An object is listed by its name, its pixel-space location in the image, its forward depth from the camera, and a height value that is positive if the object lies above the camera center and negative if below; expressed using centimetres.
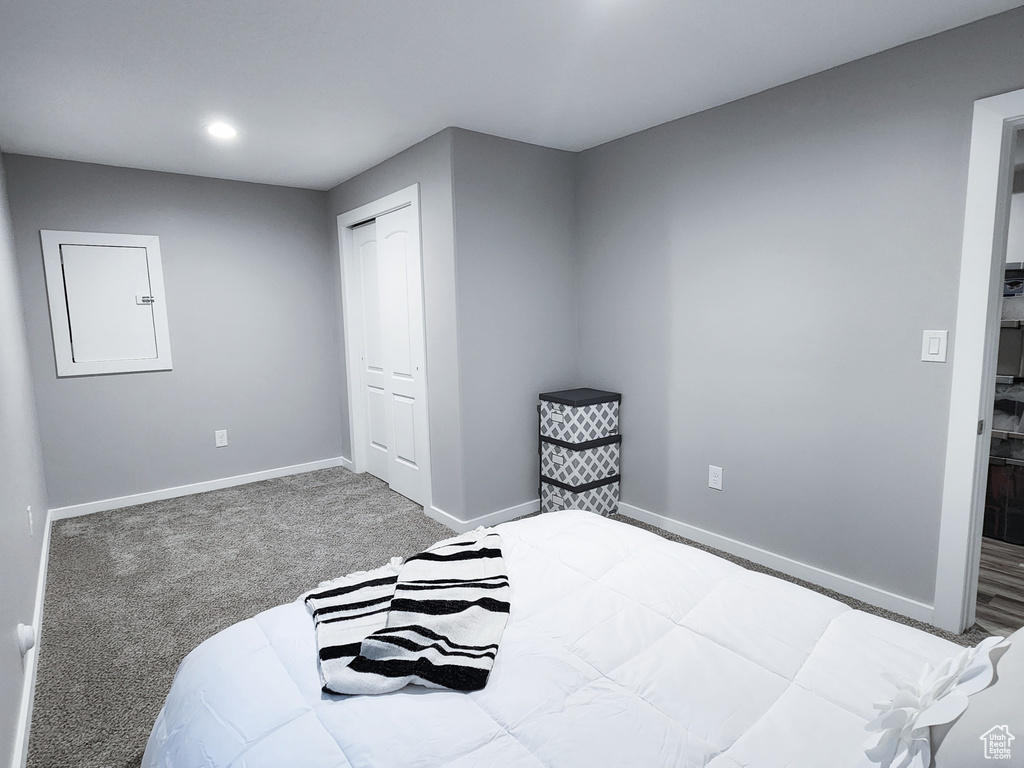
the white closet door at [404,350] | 359 -22
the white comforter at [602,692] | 102 -79
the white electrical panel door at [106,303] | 364 +14
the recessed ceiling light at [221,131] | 303 +106
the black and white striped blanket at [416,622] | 121 -77
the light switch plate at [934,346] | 218 -16
